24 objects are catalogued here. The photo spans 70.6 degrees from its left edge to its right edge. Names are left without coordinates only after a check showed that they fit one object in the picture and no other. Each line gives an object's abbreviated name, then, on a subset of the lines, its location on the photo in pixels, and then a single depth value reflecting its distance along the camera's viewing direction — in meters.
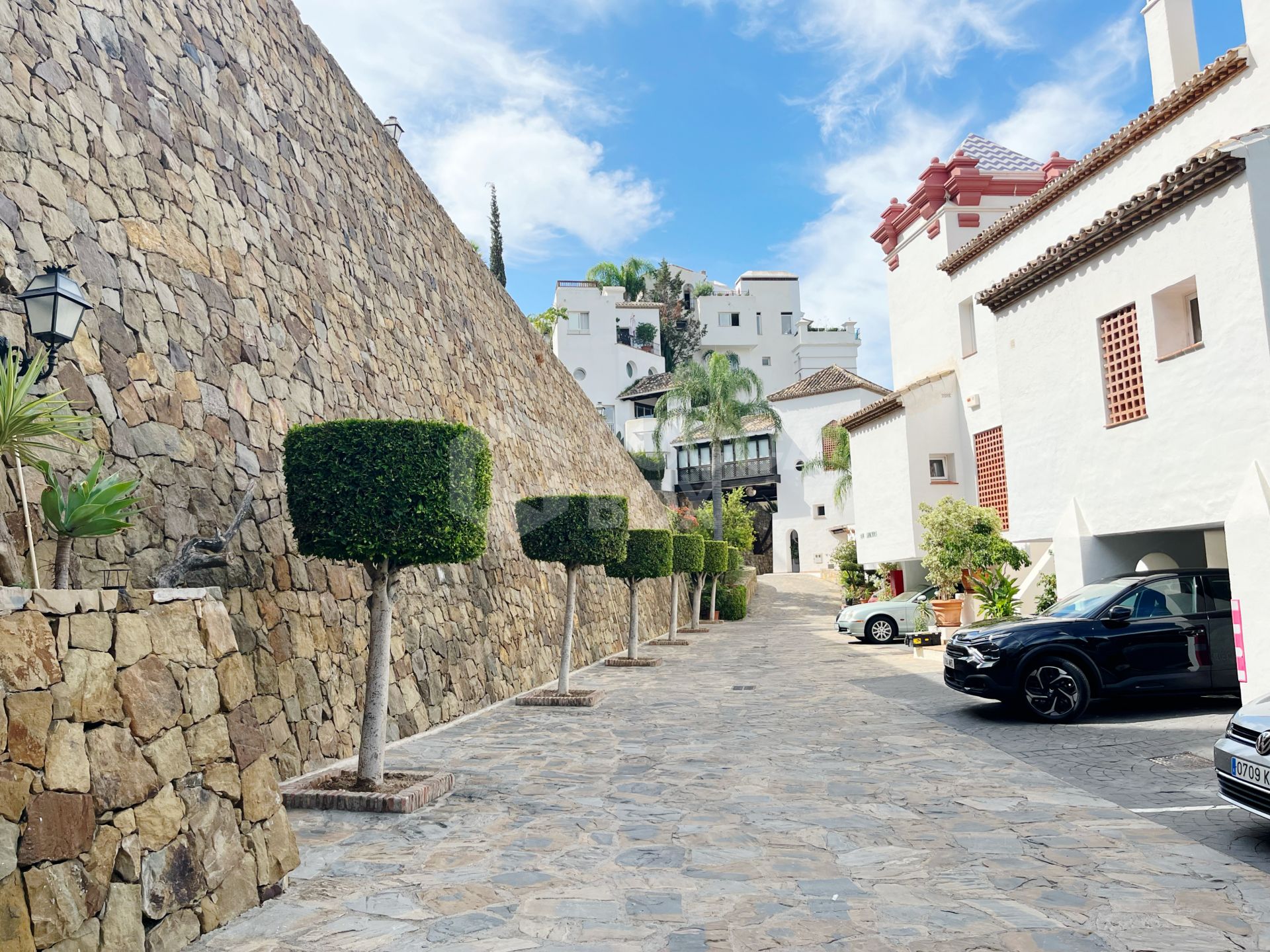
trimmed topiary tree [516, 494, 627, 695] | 12.50
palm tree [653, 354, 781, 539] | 41.53
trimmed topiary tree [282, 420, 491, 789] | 6.69
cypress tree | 53.06
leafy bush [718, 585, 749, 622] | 36.09
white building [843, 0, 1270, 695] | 10.30
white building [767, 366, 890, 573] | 46.62
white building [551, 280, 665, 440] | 59.31
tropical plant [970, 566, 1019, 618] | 16.42
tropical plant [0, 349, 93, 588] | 4.47
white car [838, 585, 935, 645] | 22.73
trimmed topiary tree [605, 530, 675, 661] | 17.20
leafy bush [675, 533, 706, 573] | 22.73
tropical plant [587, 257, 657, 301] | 68.69
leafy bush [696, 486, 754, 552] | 42.06
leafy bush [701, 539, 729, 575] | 28.77
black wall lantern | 5.27
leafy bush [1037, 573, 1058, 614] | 15.81
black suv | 9.93
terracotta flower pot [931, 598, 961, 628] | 19.30
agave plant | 4.94
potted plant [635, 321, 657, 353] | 63.94
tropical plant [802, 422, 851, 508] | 42.56
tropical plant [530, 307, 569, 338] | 58.12
